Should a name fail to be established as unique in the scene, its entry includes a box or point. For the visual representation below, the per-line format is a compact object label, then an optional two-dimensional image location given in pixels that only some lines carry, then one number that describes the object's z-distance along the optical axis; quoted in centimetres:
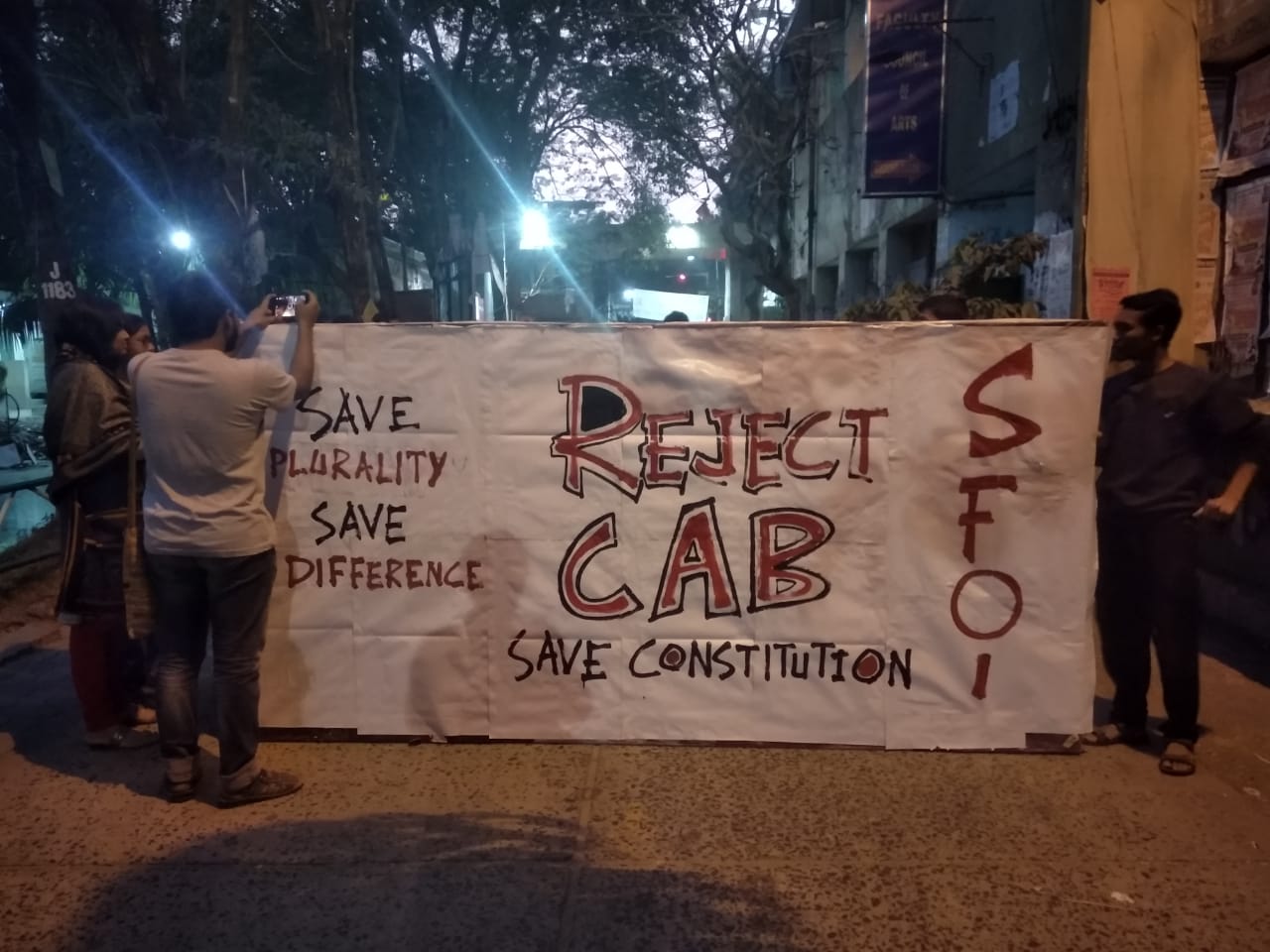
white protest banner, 403
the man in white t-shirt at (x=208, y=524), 364
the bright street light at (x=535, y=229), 2458
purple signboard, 1089
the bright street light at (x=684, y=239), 4545
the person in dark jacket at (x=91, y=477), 418
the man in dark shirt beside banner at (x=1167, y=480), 398
